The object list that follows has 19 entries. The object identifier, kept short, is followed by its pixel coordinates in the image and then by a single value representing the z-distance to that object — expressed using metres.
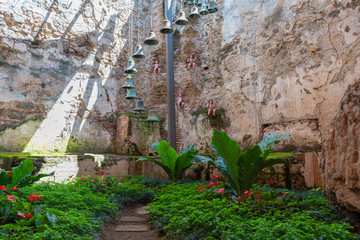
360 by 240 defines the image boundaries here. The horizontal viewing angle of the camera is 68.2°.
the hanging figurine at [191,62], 7.73
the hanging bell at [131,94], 6.55
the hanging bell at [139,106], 6.72
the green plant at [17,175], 3.06
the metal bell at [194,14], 6.03
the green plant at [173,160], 5.09
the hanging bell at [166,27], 5.61
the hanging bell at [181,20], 5.73
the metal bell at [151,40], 5.80
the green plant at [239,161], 3.36
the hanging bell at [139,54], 6.07
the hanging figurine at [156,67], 8.14
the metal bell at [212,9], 6.10
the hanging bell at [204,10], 6.20
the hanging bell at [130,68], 6.20
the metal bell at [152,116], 6.55
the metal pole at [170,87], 5.83
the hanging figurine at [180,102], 7.75
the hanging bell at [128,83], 6.53
